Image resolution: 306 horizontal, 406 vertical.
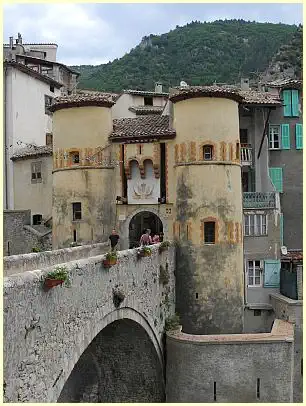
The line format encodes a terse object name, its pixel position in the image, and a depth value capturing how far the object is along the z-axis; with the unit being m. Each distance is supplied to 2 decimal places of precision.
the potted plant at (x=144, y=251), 19.41
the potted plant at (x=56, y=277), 10.34
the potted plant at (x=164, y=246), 23.38
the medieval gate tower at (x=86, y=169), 27.78
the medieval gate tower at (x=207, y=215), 25.66
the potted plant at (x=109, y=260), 15.13
